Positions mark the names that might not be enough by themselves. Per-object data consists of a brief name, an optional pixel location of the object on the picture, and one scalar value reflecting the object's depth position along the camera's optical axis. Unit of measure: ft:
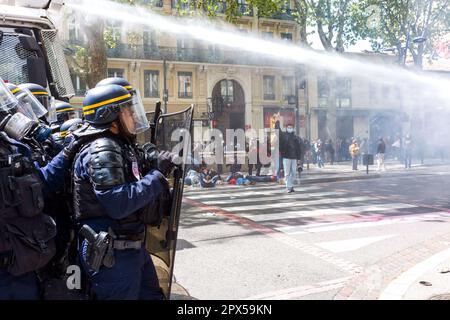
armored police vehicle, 14.20
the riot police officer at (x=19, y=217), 7.25
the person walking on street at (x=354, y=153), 62.28
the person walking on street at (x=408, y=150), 66.08
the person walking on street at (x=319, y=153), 77.05
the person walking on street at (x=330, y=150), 84.24
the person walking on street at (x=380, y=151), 59.47
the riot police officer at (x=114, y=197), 7.92
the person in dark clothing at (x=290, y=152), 37.09
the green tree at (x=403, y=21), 72.69
